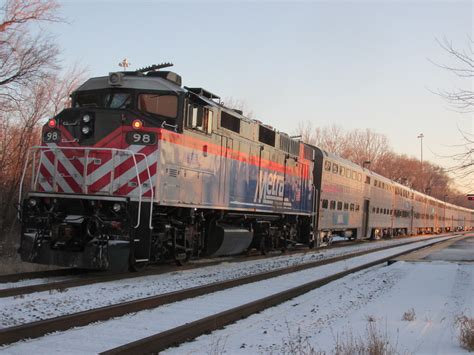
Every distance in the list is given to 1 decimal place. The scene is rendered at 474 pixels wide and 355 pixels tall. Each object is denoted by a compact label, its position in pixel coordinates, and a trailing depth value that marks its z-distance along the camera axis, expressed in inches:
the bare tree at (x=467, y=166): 426.6
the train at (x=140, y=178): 355.6
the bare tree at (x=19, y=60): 807.7
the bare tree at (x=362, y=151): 2655.0
